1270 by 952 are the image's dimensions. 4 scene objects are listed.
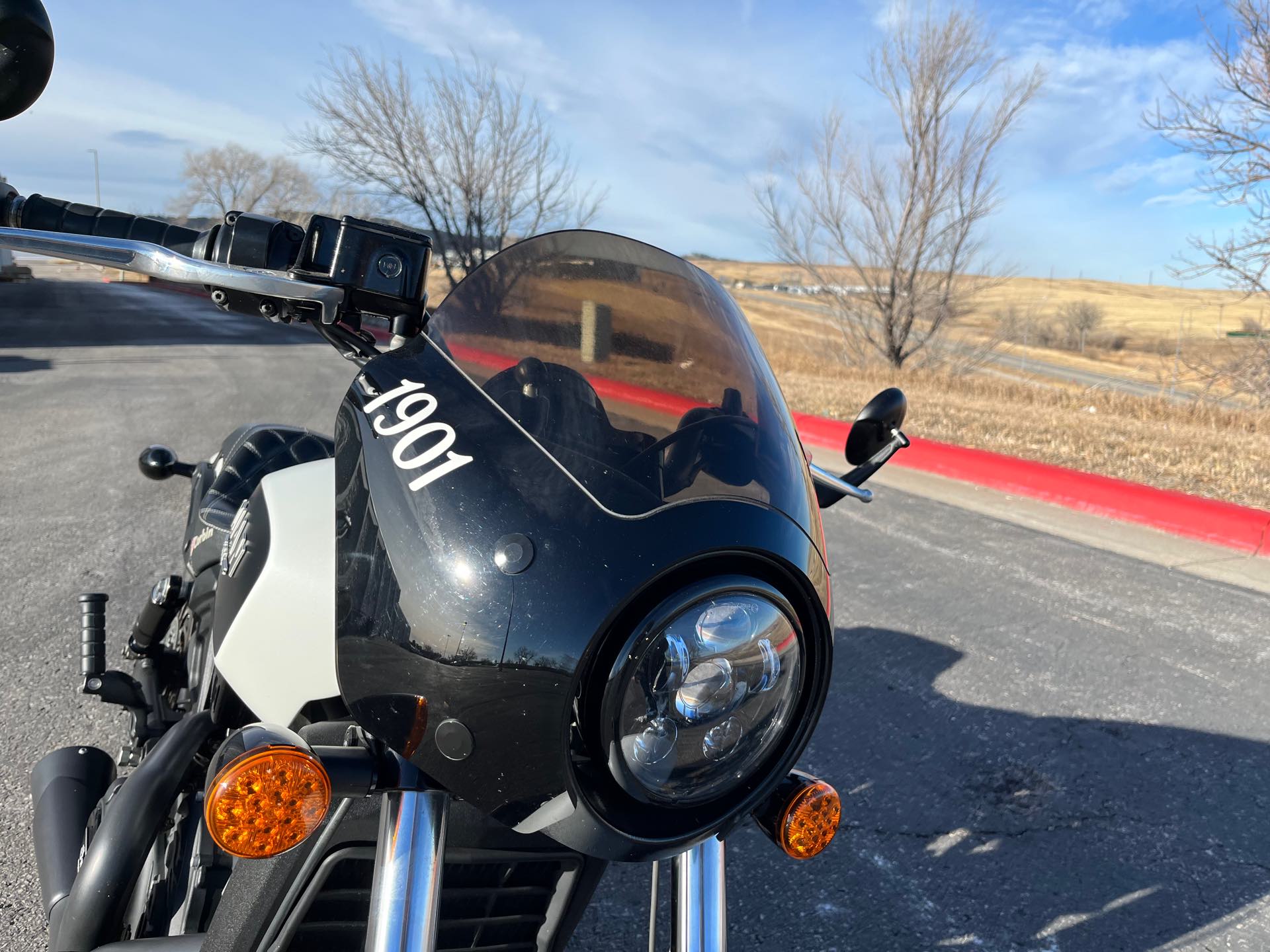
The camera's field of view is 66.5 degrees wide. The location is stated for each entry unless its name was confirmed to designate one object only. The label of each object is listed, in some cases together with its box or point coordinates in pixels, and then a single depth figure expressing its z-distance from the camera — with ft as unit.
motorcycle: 3.81
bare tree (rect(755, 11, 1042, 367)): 60.08
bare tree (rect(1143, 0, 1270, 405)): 32.30
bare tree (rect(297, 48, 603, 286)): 67.26
